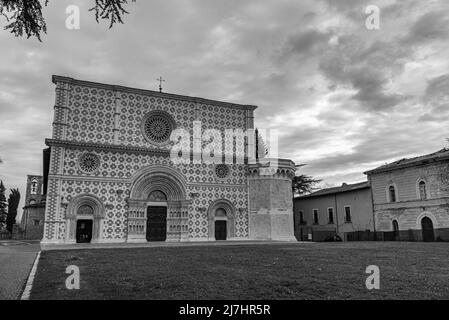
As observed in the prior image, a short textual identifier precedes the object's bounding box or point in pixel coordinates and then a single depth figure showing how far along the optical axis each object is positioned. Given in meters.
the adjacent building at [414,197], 30.14
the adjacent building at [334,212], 37.06
